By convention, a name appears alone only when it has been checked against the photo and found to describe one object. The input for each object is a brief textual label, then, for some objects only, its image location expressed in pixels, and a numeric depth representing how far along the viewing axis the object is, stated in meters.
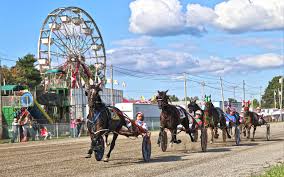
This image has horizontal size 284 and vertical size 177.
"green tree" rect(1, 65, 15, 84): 79.74
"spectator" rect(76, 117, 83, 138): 46.45
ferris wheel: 65.25
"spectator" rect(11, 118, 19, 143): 38.99
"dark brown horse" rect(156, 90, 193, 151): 20.15
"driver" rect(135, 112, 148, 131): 19.71
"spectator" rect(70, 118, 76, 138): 46.59
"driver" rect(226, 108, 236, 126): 27.61
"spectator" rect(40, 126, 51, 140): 43.00
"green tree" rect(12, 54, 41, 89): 77.88
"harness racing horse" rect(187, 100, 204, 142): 22.48
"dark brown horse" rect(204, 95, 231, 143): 25.41
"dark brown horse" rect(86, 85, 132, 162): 15.79
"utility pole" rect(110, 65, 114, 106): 68.43
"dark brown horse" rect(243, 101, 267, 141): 30.47
